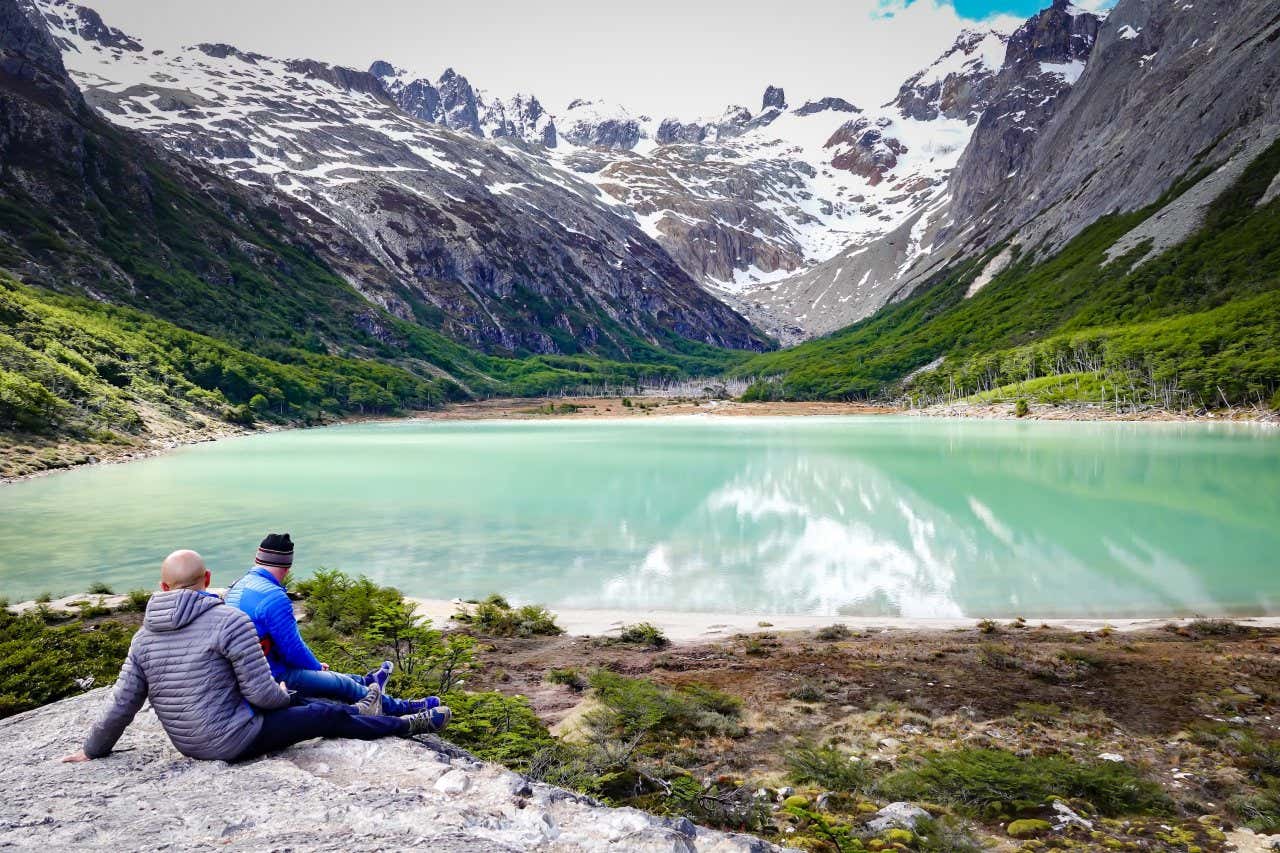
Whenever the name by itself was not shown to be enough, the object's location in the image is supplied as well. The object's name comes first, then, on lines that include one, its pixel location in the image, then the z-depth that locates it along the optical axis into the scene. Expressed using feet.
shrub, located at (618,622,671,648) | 58.90
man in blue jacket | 22.54
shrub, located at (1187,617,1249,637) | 56.34
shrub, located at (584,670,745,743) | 37.37
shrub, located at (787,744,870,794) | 31.63
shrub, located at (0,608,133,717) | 29.66
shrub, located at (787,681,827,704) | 43.04
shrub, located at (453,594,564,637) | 62.18
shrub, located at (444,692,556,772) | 28.09
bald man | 19.66
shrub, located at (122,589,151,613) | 63.72
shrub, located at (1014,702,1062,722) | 39.06
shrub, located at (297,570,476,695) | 37.35
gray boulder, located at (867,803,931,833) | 27.14
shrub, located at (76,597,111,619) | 62.14
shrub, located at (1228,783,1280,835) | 26.96
